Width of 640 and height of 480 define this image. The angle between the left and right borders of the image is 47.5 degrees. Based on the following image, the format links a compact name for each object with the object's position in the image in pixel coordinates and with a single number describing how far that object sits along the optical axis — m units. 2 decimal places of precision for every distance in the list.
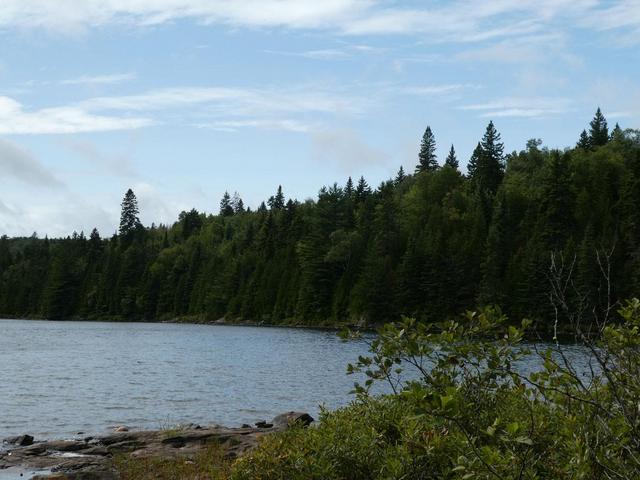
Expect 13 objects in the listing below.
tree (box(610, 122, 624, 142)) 131.65
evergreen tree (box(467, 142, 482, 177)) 133.90
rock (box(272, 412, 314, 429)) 21.66
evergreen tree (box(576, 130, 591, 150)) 144.84
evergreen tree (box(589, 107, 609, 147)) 151.88
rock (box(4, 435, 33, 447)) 20.78
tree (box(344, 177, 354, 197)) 152.35
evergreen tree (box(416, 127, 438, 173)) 165.88
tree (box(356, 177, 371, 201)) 145.88
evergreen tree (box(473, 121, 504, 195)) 125.25
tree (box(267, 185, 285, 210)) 172.11
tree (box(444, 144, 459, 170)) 172.50
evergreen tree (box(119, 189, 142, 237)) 175.50
